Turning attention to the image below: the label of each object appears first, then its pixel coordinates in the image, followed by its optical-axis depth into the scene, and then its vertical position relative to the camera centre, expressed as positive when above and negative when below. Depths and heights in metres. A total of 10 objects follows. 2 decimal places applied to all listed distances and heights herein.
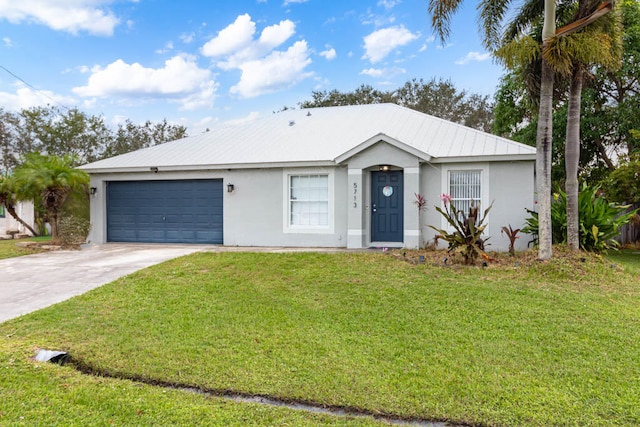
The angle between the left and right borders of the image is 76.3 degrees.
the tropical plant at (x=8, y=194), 14.12 +0.63
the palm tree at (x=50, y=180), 11.98 +0.93
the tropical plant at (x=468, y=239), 8.34 -0.62
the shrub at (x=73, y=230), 12.44 -0.59
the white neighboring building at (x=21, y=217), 17.92 -0.28
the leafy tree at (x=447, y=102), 29.80 +8.01
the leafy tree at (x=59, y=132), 25.83 +5.20
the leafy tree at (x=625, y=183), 11.93 +0.78
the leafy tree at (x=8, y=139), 25.09 +4.56
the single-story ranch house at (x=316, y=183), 10.84 +0.79
